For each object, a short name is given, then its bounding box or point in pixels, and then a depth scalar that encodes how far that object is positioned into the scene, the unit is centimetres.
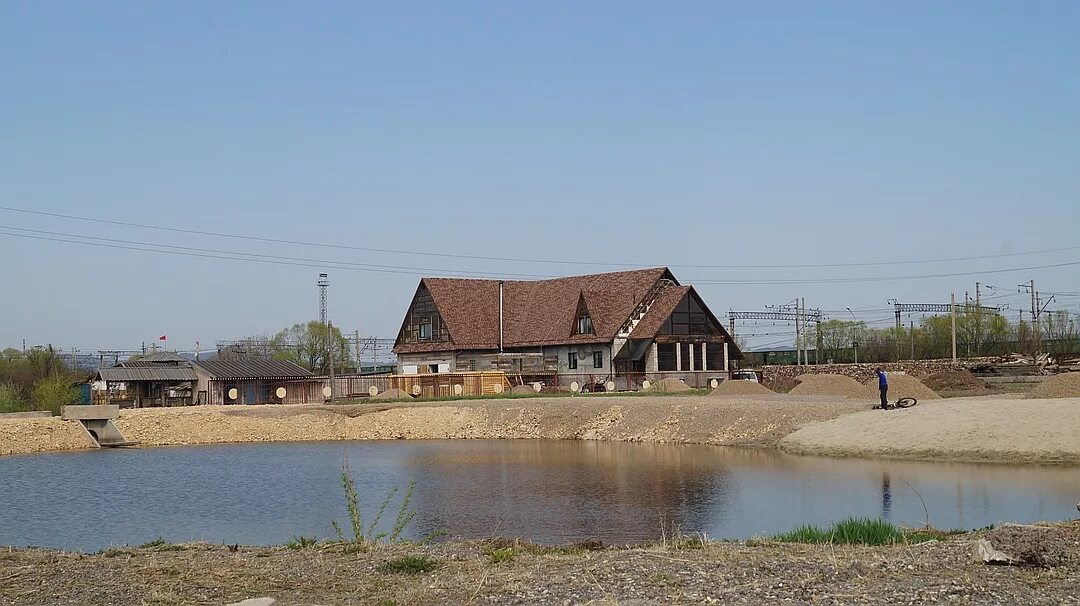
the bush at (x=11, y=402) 5459
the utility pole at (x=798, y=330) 9744
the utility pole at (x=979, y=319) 10271
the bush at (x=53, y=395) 5588
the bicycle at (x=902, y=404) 3903
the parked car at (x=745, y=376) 6898
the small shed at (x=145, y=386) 6212
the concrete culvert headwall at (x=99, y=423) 4675
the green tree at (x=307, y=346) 11094
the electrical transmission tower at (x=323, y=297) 8238
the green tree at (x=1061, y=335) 8944
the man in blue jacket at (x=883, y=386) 3984
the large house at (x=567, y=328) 6762
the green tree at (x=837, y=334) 12386
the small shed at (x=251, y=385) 6419
